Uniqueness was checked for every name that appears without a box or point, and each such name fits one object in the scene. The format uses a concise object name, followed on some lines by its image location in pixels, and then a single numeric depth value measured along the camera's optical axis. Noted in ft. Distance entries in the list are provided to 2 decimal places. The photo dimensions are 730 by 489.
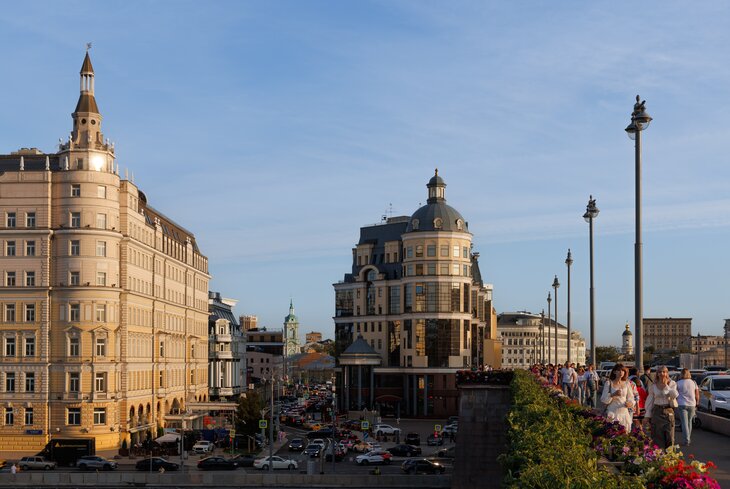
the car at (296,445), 307.17
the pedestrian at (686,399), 88.94
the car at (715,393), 143.54
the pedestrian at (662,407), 81.30
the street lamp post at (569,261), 225.56
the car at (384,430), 321.52
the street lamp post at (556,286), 271.28
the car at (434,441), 296.30
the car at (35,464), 234.58
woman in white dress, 83.46
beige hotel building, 249.34
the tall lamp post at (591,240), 149.09
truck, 244.22
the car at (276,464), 257.63
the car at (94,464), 234.99
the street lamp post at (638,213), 96.27
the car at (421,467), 243.60
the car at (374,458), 261.65
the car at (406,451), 277.74
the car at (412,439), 294.46
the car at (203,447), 285.43
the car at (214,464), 252.62
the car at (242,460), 267.39
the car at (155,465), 239.71
